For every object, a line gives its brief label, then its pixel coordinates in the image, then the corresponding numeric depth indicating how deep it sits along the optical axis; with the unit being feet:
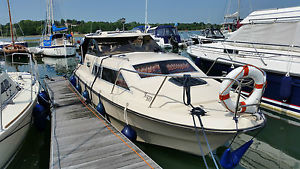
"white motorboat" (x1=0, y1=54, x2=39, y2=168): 15.64
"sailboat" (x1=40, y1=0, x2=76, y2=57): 85.25
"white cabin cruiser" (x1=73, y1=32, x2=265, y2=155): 13.99
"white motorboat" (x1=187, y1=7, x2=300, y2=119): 24.30
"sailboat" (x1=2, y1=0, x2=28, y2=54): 84.42
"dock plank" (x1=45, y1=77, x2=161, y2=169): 14.10
